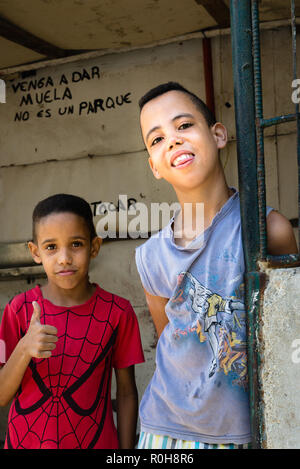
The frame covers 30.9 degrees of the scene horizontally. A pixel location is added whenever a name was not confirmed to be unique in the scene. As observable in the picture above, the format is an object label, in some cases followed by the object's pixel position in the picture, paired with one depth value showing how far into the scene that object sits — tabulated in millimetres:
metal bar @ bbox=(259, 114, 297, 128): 1513
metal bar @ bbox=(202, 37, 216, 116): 3486
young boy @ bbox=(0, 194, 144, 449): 1971
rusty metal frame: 1514
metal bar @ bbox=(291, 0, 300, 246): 1500
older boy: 1546
